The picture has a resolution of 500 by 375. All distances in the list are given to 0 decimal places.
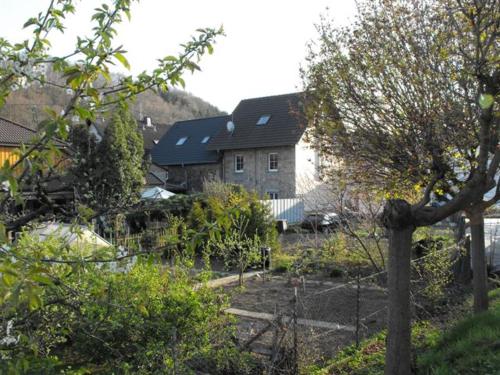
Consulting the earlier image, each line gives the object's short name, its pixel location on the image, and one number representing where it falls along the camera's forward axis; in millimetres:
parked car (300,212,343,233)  20442
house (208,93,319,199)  30828
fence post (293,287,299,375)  5592
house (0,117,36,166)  18016
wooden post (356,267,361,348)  6555
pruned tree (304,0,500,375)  5383
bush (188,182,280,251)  15742
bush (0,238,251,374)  4031
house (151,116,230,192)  34531
